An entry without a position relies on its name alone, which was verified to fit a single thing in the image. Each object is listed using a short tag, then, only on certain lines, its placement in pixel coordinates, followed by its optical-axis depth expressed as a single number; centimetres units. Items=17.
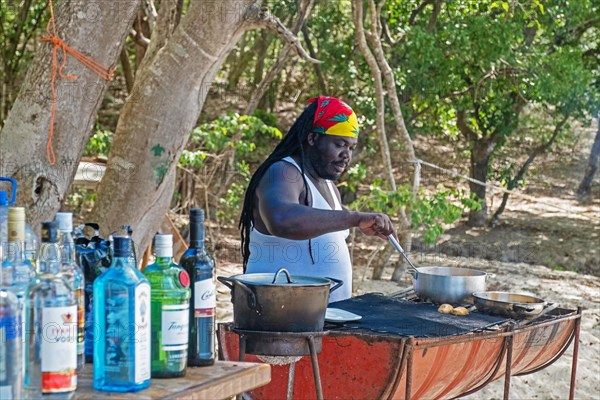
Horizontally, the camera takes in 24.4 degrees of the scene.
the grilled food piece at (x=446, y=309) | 551
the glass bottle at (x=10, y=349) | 282
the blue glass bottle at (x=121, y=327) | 293
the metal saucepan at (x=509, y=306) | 553
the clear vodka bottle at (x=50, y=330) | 288
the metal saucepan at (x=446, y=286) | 586
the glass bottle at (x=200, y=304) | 335
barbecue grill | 468
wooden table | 295
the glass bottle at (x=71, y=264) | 314
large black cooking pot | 420
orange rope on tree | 600
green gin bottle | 313
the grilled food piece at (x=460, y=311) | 548
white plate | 490
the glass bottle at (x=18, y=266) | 308
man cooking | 542
